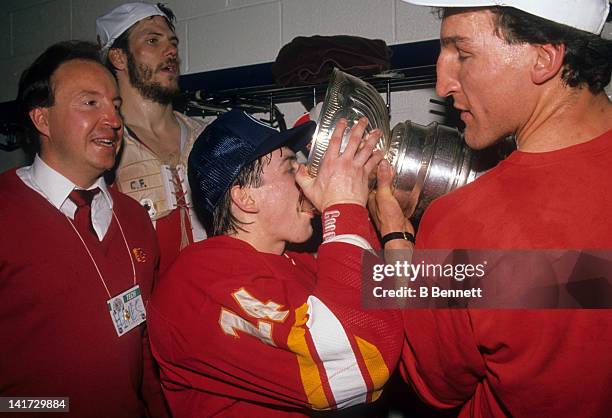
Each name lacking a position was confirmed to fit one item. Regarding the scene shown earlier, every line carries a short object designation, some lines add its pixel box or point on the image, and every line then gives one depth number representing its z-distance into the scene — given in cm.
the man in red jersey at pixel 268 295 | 93
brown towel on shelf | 154
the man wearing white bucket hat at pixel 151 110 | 197
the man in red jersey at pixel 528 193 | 74
